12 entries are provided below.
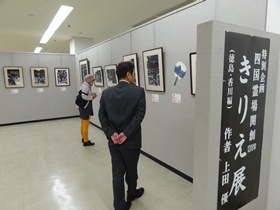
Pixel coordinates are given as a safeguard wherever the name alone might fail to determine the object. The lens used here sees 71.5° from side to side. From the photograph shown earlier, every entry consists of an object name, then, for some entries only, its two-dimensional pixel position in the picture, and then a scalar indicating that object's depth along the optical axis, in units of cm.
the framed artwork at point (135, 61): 363
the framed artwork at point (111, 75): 451
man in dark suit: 195
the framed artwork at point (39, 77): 669
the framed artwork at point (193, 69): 247
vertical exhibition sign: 129
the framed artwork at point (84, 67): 607
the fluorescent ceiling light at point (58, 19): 490
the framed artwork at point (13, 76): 624
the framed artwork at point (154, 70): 305
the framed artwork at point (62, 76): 708
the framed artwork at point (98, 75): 518
